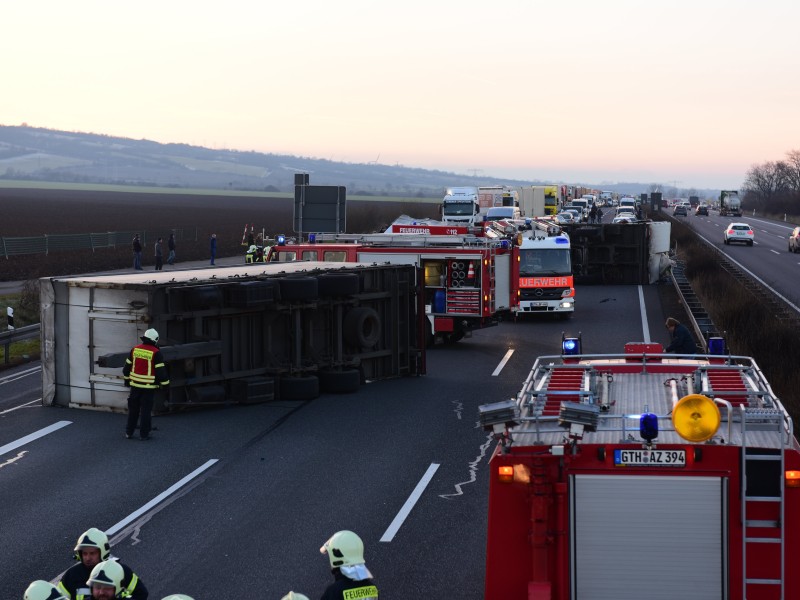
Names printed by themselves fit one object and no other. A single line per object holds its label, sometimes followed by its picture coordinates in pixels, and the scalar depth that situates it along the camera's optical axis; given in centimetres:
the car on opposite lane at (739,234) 6681
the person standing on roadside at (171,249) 5228
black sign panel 3738
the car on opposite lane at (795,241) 6166
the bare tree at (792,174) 18519
